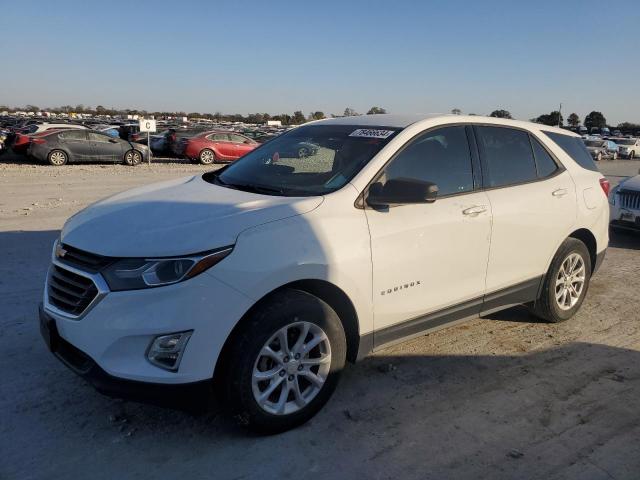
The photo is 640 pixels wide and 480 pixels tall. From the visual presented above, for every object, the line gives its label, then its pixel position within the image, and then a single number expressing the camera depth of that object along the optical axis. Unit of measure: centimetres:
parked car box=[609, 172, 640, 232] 857
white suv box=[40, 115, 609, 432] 275
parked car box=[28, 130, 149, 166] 1972
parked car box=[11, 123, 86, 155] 2002
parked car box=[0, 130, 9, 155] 2145
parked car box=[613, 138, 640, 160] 3722
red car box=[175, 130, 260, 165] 2280
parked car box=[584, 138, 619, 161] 3475
